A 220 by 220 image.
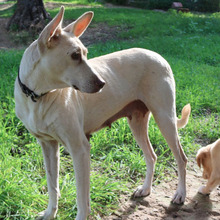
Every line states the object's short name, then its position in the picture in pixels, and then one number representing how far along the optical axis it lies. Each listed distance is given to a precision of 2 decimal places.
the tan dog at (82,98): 2.59
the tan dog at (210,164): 3.65
